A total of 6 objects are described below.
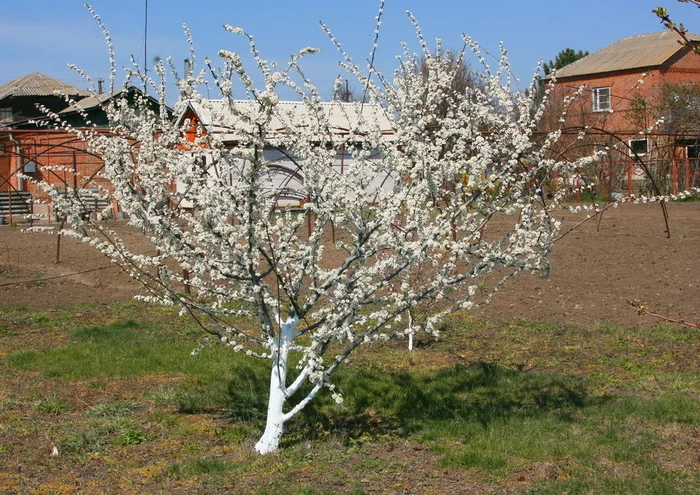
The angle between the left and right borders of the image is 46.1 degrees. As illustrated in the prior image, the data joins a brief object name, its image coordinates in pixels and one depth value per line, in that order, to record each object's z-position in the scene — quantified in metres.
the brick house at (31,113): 28.52
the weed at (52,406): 6.27
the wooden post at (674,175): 26.61
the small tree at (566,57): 55.16
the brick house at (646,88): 28.22
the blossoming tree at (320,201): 5.03
